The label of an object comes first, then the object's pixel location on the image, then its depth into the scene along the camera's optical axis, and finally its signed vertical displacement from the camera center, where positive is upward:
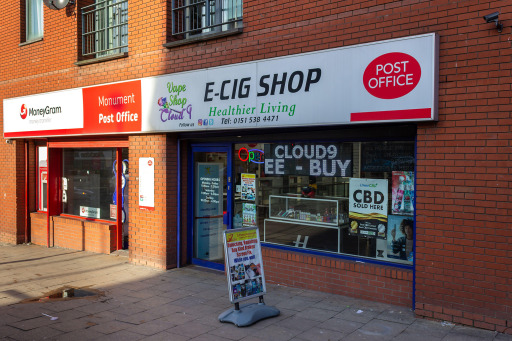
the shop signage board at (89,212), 10.70 -1.24
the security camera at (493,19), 5.08 +1.54
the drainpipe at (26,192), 11.72 -0.85
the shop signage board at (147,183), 8.76 -0.46
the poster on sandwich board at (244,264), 5.62 -1.30
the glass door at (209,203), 8.48 -0.82
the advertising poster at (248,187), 7.96 -0.48
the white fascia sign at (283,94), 5.67 +0.98
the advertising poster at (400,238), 6.32 -1.08
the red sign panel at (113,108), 8.84 +1.00
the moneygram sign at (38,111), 10.43 +1.08
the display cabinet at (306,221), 6.99 -0.98
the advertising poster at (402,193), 6.29 -0.46
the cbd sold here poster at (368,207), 6.53 -0.68
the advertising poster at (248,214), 8.00 -0.95
